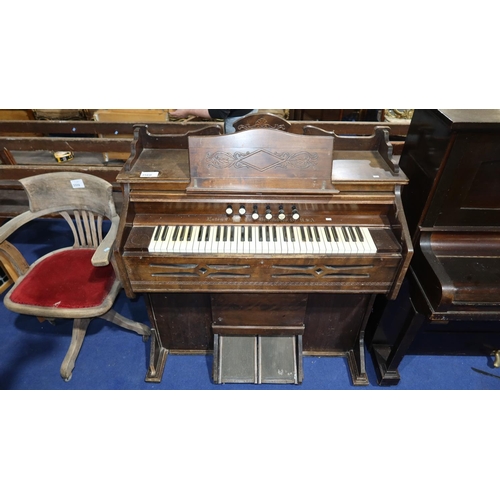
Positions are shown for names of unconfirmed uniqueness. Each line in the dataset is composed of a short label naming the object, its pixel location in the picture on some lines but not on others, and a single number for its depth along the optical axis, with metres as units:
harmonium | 1.87
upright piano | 1.78
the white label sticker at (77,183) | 2.50
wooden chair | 2.25
